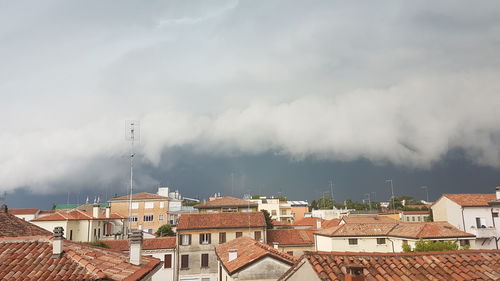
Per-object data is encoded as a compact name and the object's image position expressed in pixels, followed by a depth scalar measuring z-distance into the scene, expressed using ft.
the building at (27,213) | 213.46
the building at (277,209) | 301.84
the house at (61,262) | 35.91
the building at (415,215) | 272.10
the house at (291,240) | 150.92
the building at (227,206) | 212.02
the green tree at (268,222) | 201.41
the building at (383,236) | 126.31
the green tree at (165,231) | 211.37
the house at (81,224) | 169.17
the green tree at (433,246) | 108.27
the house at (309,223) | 220.84
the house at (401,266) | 36.29
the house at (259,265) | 72.08
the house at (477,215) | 142.41
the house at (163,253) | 142.10
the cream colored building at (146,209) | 247.91
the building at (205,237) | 142.82
